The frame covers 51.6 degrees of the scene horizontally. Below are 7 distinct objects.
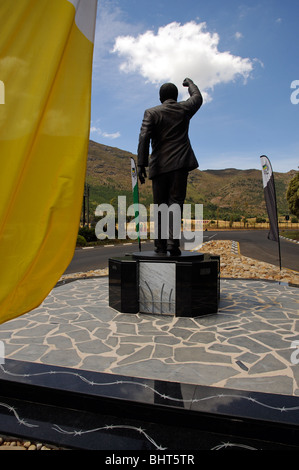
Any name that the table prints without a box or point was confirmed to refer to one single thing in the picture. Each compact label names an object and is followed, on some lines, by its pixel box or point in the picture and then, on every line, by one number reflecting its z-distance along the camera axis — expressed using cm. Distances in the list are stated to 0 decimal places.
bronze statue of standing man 460
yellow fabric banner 103
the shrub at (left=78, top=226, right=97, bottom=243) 2155
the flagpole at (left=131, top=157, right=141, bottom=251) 816
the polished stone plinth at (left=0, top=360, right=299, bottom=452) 187
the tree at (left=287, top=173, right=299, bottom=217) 2379
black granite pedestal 437
